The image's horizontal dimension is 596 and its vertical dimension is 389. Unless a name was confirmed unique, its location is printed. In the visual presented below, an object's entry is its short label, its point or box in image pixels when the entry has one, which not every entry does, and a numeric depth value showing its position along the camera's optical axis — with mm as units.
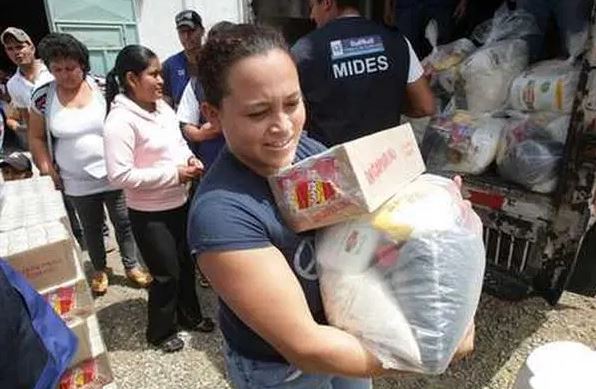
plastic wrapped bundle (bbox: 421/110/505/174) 2260
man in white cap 3523
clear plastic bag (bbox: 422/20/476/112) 2645
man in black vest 1973
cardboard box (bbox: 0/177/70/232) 1919
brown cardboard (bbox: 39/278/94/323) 1762
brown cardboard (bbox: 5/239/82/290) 1654
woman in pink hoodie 2051
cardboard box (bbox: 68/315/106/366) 1784
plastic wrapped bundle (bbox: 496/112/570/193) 2041
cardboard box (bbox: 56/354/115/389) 1797
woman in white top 2504
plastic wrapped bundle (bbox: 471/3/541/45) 2553
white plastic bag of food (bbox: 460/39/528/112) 2443
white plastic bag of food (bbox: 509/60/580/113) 2098
